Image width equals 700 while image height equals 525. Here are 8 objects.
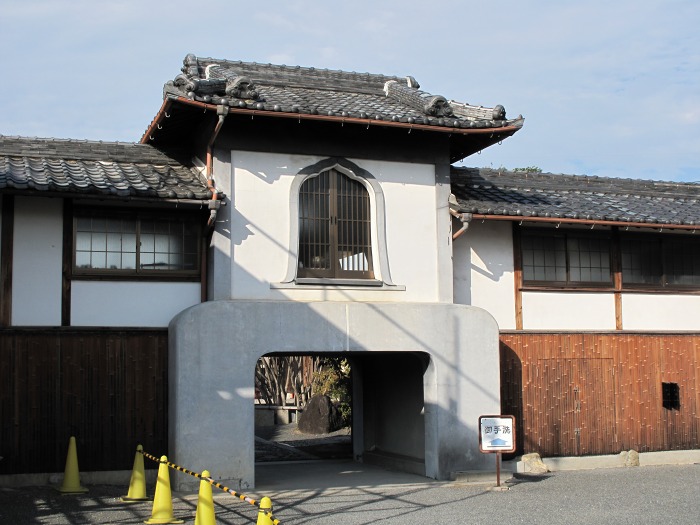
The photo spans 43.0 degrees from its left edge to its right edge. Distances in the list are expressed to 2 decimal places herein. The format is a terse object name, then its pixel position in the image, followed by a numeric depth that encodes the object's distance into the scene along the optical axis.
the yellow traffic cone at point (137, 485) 12.20
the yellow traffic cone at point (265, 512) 7.39
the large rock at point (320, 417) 27.47
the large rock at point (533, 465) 15.59
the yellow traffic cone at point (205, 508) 9.05
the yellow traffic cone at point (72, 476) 12.70
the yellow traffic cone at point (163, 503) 10.69
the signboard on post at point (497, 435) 14.08
